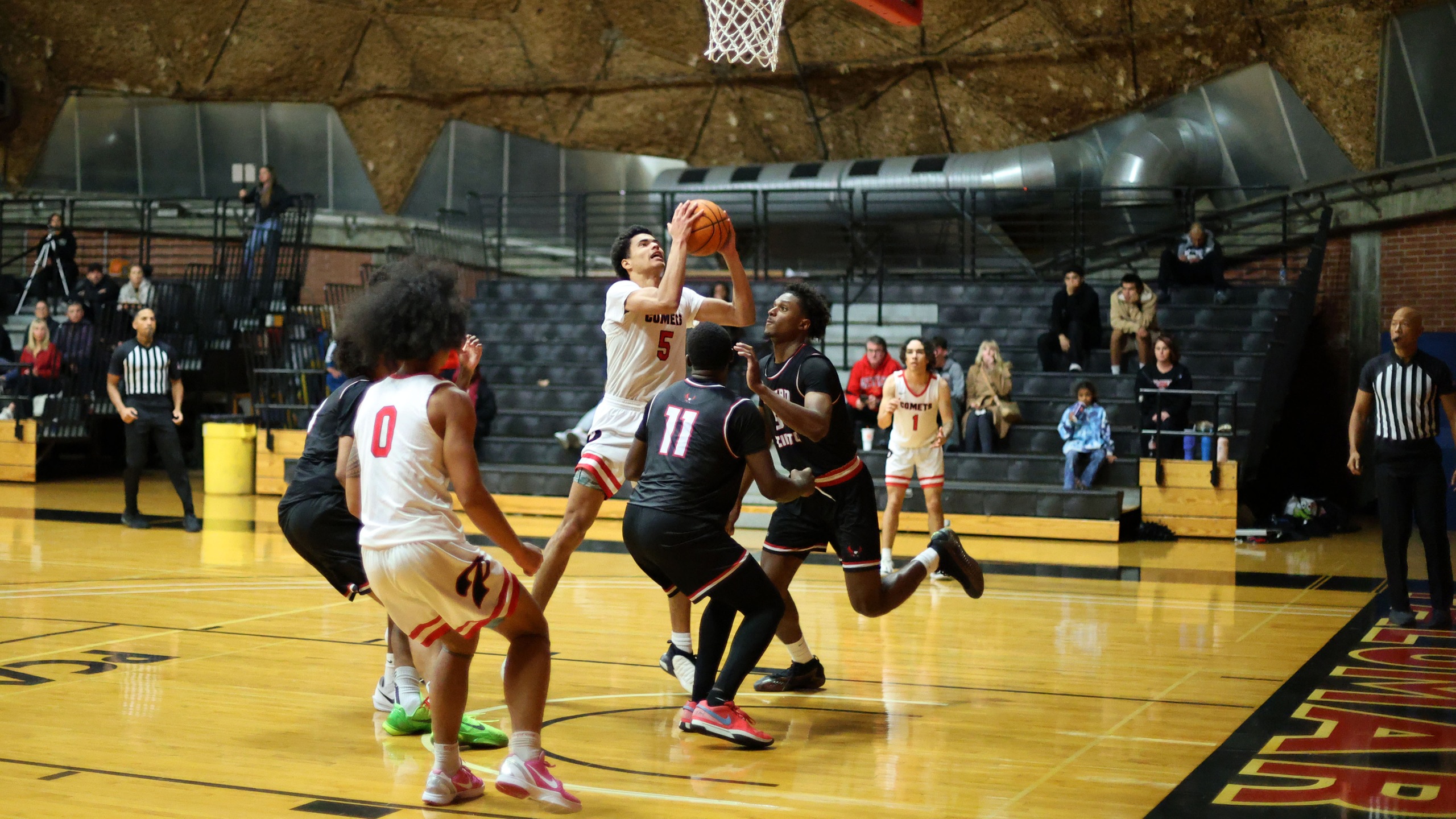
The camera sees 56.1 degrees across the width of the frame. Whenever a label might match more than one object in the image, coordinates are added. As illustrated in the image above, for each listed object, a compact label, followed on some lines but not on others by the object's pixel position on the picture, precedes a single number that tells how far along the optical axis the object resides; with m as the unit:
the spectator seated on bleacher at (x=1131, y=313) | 14.01
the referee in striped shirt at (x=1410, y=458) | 7.52
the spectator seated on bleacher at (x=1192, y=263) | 15.20
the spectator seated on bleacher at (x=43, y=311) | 15.80
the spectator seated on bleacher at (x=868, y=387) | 12.88
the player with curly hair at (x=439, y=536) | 3.82
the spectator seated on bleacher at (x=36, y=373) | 15.50
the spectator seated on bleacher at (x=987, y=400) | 13.27
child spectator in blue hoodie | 12.41
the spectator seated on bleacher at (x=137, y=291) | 16.08
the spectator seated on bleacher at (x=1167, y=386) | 12.66
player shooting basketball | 5.67
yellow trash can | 14.38
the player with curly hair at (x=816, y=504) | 5.70
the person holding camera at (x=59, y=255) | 17.69
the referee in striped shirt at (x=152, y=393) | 11.09
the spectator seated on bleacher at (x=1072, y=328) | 14.35
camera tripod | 17.67
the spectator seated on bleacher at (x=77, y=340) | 15.54
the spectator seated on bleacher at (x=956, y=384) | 13.64
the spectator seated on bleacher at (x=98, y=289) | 16.41
